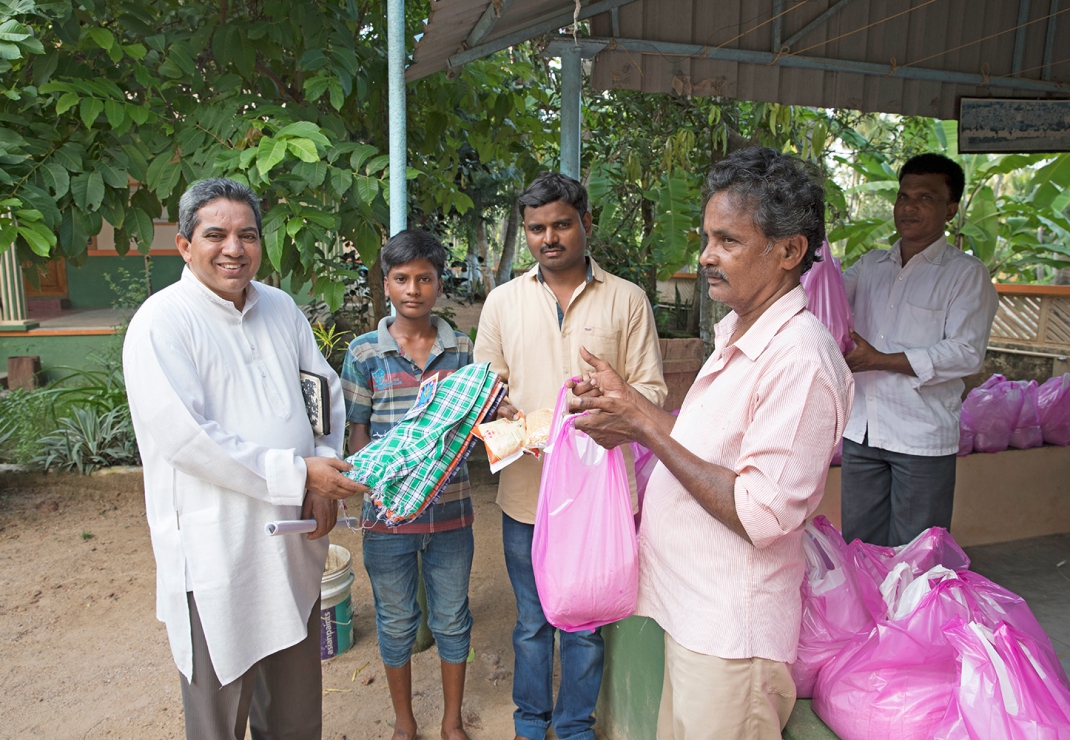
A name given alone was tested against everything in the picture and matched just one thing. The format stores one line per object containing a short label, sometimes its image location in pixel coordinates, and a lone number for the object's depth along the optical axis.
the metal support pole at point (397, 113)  2.64
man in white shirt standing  2.64
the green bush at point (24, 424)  5.44
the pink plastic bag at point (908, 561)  1.99
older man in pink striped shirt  1.36
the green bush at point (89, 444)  5.30
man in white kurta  1.73
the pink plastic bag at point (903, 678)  1.62
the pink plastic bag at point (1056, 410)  4.19
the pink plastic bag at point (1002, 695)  1.43
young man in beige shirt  2.30
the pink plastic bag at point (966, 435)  4.07
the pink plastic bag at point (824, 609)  1.85
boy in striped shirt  2.35
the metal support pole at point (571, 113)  3.07
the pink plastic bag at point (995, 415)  4.10
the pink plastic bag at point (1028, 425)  4.16
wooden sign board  3.60
